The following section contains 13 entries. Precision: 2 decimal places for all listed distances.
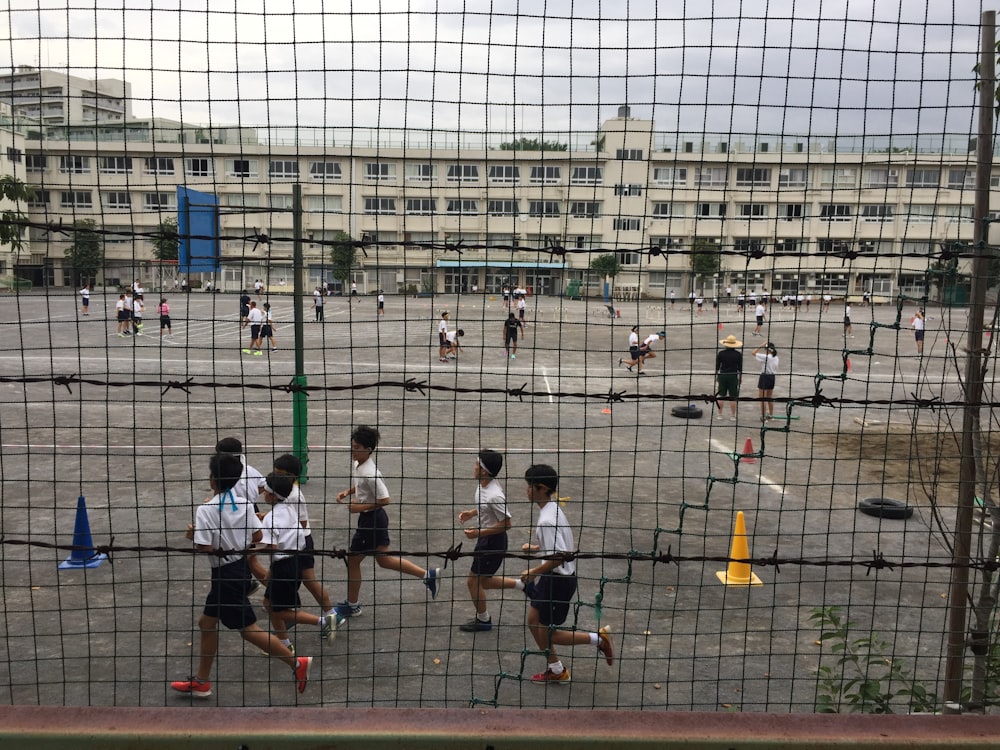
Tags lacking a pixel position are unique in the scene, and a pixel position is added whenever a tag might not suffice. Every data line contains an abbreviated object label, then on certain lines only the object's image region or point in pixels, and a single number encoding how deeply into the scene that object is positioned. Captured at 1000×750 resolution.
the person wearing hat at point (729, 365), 13.57
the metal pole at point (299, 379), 7.96
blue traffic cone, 6.86
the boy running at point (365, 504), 5.89
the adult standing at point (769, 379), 13.30
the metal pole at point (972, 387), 3.51
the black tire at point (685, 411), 14.45
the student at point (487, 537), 5.68
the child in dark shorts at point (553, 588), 5.14
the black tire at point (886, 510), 8.86
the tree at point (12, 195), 3.76
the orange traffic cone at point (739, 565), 6.89
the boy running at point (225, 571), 4.89
